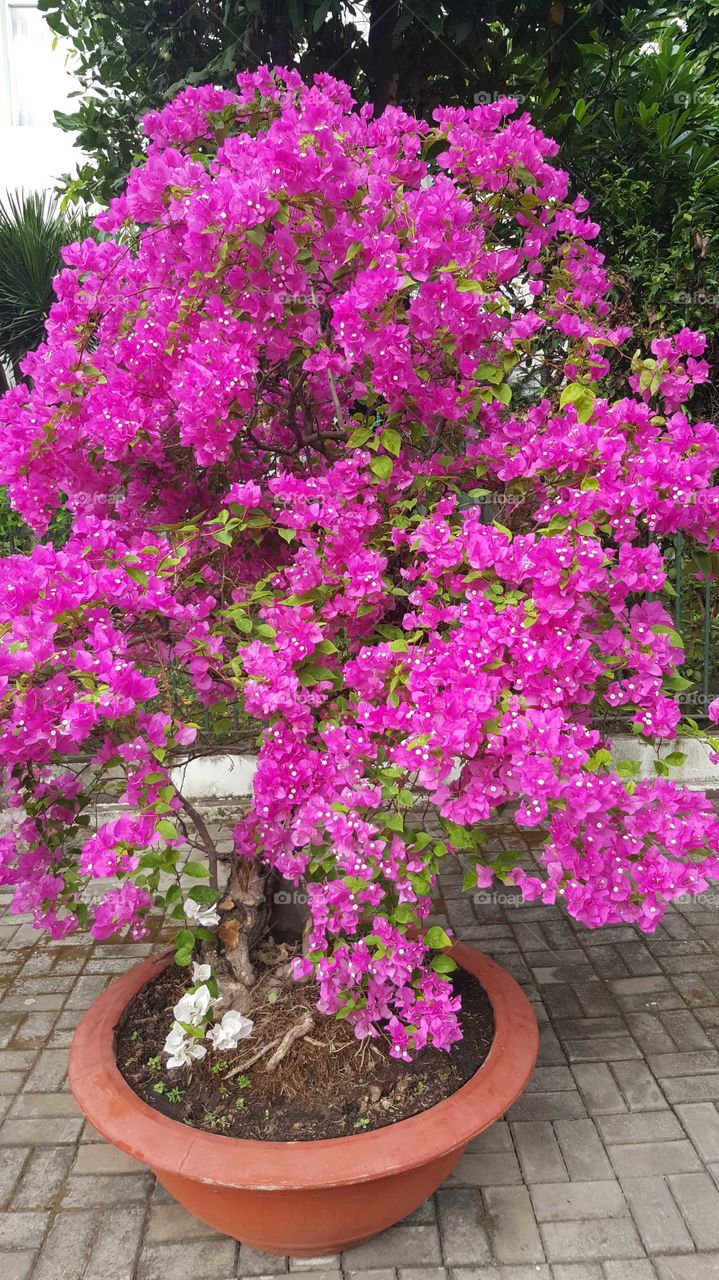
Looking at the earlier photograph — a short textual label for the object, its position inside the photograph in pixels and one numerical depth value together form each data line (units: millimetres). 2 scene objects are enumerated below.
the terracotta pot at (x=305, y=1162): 1950
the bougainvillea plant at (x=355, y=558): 1840
